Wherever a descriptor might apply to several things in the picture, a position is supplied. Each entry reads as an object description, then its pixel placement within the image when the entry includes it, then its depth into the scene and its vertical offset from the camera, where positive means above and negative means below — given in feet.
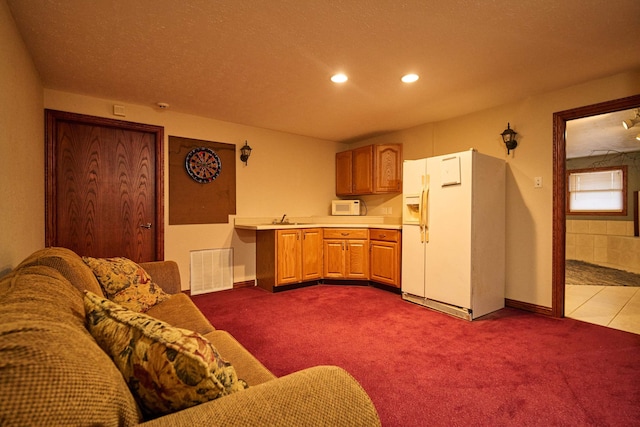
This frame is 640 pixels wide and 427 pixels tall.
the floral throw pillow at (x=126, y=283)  5.92 -1.43
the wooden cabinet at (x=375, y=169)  14.97 +2.18
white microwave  16.39 +0.30
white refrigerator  9.90 -0.74
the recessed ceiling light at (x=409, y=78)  8.99 +4.01
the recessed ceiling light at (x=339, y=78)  8.98 +4.01
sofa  1.56 -1.01
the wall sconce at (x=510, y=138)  10.98 +2.66
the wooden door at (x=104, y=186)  10.42 +0.96
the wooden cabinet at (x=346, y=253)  14.12 -1.89
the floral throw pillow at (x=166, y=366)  2.30 -1.17
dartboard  12.75 +2.05
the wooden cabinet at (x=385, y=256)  12.79 -1.86
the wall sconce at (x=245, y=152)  13.92 +2.74
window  20.48 +1.48
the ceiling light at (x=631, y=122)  11.87 +3.52
